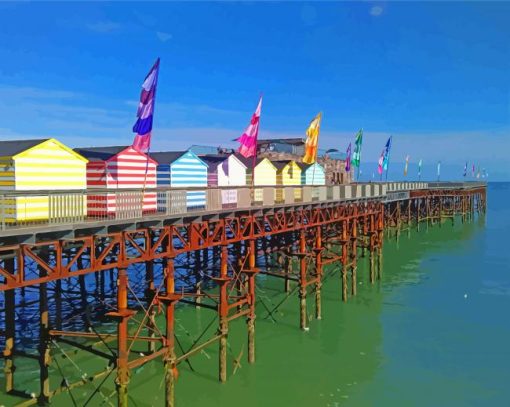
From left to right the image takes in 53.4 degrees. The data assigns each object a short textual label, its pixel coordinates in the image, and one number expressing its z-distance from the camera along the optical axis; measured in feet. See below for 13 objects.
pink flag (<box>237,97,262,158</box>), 76.33
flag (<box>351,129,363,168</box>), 138.51
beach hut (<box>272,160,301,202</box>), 109.50
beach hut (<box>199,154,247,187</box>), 84.53
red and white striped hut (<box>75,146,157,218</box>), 50.55
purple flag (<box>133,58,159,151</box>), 56.08
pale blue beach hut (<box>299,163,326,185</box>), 122.62
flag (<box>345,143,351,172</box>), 146.20
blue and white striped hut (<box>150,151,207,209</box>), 69.31
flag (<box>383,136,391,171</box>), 165.48
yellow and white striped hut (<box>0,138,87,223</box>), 43.19
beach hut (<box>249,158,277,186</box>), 97.92
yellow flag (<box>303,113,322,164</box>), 100.71
